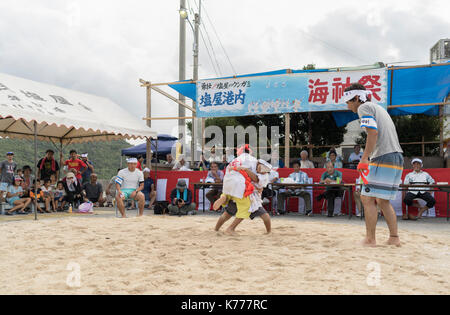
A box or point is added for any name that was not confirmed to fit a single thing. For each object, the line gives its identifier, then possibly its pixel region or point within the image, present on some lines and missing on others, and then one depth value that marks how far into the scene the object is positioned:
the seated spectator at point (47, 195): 10.03
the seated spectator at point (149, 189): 11.13
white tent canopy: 8.13
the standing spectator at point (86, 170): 11.90
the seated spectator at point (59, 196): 10.58
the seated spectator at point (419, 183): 8.57
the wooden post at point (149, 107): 12.23
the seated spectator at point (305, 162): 10.54
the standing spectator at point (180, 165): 12.45
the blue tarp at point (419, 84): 10.11
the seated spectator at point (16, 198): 9.63
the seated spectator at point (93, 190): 11.44
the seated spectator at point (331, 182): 9.11
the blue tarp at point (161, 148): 17.31
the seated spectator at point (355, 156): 11.19
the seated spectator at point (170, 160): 14.09
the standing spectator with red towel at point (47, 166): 11.60
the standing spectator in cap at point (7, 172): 9.94
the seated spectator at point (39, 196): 9.87
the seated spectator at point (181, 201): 9.24
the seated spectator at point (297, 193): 9.55
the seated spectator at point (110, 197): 12.21
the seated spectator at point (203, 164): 11.90
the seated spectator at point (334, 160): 10.27
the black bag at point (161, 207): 9.40
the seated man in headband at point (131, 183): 8.32
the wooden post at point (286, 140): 10.73
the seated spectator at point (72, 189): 10.53
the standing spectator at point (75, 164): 11.30
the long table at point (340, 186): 8.16
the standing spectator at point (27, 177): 10.59
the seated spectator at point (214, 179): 10.20
